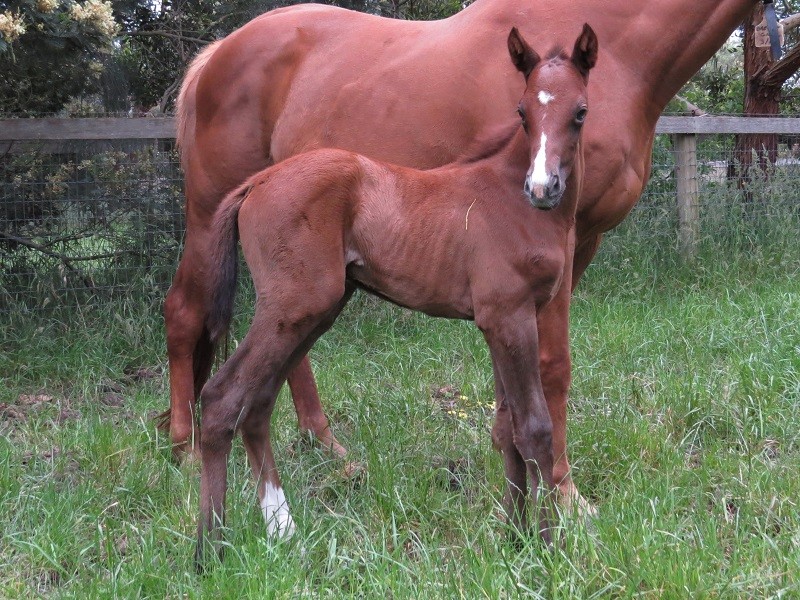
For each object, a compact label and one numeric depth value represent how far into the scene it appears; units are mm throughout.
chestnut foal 2809
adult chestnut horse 3484
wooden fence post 7414
